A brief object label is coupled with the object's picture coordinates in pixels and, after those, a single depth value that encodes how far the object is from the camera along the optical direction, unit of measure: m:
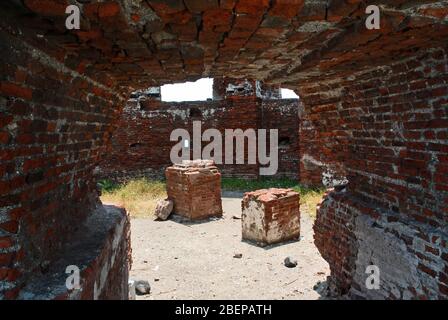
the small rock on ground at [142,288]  4.79
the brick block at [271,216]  6.49
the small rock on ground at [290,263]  5.53
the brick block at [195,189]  8.33
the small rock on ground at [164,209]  8.52
